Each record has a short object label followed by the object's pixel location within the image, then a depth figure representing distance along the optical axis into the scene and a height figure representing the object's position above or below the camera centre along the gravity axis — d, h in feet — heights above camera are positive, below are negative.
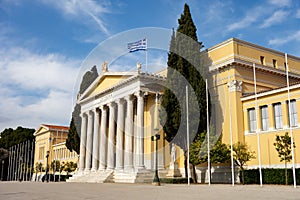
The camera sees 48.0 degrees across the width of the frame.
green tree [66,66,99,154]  169.99 +16.47
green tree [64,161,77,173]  181.68 -8.39
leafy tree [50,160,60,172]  203.39 -8.68
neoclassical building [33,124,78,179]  225.35 +3.74
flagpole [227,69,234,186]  87.45 +12.97
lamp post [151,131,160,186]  89.28 -8.27
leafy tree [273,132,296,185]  79.97 +0.36
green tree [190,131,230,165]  92.79 -0.53
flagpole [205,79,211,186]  88.57 +2.57
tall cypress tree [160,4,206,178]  99.55 +19.38
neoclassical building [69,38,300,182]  96.17 +13.20
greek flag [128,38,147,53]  122.57 +38.03
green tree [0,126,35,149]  298.76 +13.02
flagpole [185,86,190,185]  95.61 +4.64
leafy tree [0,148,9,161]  292.20 -1.77
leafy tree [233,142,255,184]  88.63 -1.34
